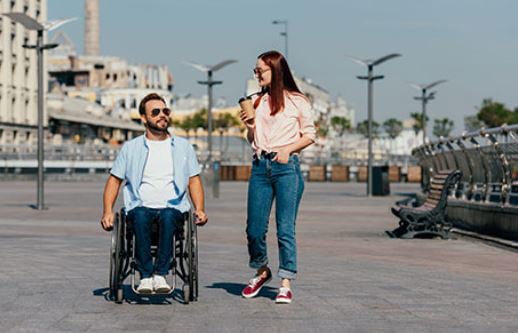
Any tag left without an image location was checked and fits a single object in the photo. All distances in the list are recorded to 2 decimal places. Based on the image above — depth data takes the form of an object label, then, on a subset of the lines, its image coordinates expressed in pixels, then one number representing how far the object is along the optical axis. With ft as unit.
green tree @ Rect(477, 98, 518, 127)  460.96
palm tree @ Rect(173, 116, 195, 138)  586.00
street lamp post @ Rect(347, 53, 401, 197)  149.07
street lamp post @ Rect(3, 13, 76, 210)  100.73
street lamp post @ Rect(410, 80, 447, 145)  231.16
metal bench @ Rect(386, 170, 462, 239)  58.95
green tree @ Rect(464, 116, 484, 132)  479.41
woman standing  30.60
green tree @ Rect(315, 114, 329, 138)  636.81
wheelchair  29.96
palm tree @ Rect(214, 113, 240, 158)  579.52
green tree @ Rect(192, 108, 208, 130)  578.49
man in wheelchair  29.94
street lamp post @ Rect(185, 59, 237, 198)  131.83
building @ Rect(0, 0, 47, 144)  328.08
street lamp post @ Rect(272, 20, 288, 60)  419.87
